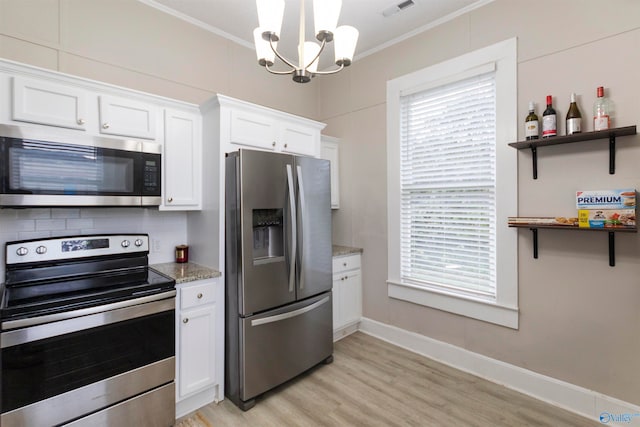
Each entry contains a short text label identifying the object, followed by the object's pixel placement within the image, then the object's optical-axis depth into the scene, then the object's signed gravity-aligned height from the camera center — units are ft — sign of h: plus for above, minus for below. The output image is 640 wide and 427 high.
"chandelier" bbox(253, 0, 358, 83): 4.62 +2.93
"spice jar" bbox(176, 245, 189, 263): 8.27 -1.11
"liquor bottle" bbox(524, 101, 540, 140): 7.02 +1.99
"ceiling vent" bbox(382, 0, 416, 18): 8.23 +5.70
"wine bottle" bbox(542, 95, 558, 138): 6.72 +1.98
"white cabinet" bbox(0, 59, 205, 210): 5.54 +2.10
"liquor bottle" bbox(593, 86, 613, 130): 6.17 +2.09
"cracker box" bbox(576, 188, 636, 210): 5.94 +0.23
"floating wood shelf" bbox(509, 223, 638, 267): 5.91 -0.38
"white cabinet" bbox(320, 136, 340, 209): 11.32 +1.77
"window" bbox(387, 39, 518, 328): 7.78 +0.77
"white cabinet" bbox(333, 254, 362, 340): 10.13 -2.86
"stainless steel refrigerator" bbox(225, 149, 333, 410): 6.98 -1.43
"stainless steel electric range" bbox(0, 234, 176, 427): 4.83 -2.16
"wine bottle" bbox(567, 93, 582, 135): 6.46 +1.98
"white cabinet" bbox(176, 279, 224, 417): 6.62 -2.99
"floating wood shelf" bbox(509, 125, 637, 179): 5.95 +1.55
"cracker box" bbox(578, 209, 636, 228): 5.90 -0.15
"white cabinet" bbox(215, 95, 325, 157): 7.45 +2.31
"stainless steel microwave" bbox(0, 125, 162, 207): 5.30 +0.87
